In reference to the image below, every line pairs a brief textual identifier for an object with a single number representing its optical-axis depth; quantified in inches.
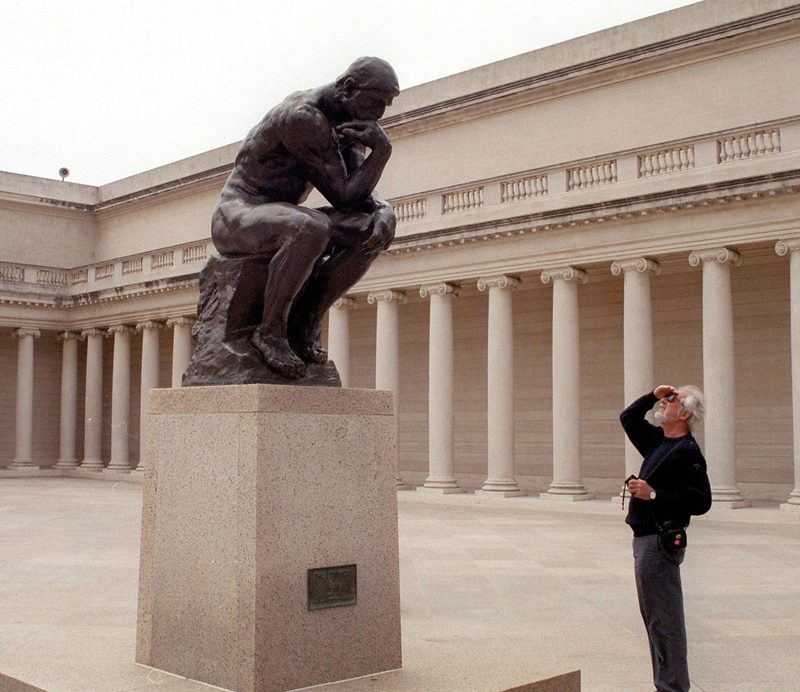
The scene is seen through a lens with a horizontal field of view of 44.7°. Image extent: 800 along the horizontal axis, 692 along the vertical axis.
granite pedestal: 295.0
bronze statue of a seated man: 324.2
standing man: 305.7
